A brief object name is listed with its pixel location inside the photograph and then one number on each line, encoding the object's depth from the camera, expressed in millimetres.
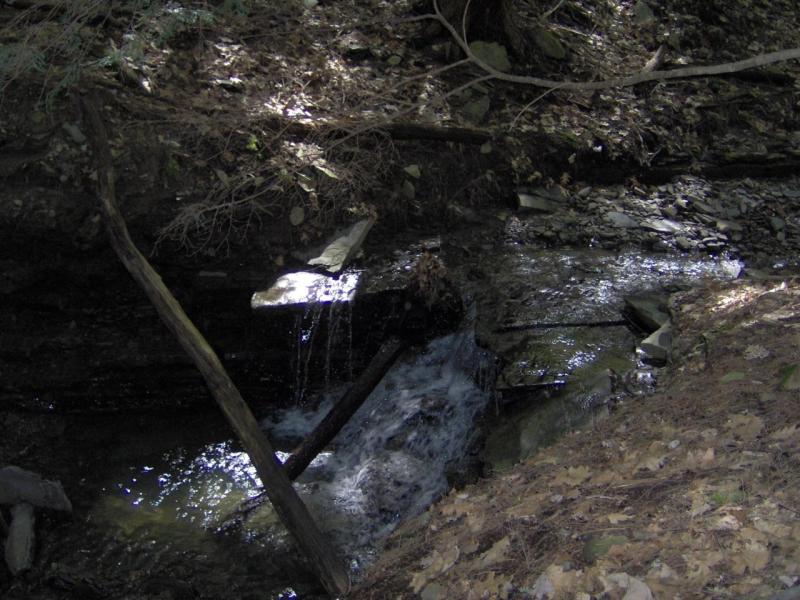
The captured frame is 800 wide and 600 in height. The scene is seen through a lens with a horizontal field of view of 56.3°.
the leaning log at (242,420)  4180
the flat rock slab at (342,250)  5883
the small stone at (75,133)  6094
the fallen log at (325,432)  5004
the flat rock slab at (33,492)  5008
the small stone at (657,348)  4836
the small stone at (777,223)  6645
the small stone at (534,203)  6699
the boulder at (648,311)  5250
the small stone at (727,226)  6587
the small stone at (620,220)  6636
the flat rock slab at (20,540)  4602
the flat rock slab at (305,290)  5633
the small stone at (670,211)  6754
